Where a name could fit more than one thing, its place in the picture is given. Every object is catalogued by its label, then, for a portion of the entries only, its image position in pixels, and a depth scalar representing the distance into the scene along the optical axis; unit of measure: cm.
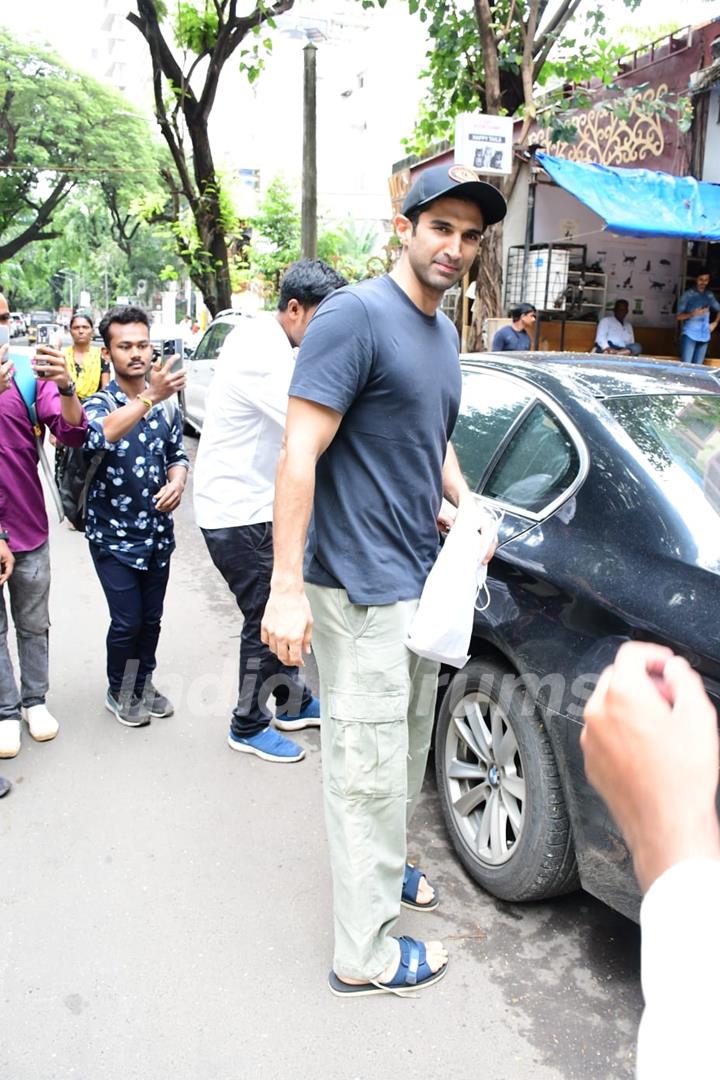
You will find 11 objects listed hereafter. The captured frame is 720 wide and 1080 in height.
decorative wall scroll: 1087
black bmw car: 225
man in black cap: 208
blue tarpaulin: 905
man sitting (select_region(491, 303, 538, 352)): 864
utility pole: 1026
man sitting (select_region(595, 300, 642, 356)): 1080
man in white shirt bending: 327
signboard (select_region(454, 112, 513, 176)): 736
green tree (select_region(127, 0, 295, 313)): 1106
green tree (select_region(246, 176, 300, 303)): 2788
